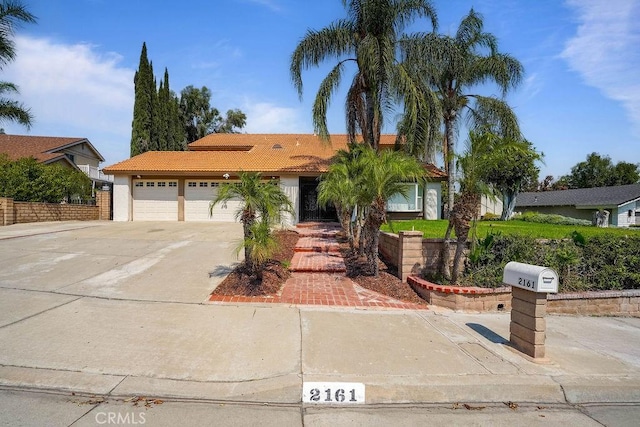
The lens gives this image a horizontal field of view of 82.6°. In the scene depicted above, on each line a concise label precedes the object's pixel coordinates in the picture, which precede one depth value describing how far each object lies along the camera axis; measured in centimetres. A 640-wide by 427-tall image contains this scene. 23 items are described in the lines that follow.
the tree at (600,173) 4991
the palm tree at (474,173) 658
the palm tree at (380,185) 750
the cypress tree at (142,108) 2972
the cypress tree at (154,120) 3108
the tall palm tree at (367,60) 1221
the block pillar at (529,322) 442
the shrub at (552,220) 2278
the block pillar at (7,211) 1577
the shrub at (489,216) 2827
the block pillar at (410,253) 760
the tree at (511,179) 2312
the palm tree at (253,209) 670
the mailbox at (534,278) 432
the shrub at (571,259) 732
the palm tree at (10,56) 1373
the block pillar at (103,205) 2061
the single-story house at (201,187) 1883
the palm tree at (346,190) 890
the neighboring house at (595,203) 2988
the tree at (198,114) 4094
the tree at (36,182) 1738
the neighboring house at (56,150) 2856
